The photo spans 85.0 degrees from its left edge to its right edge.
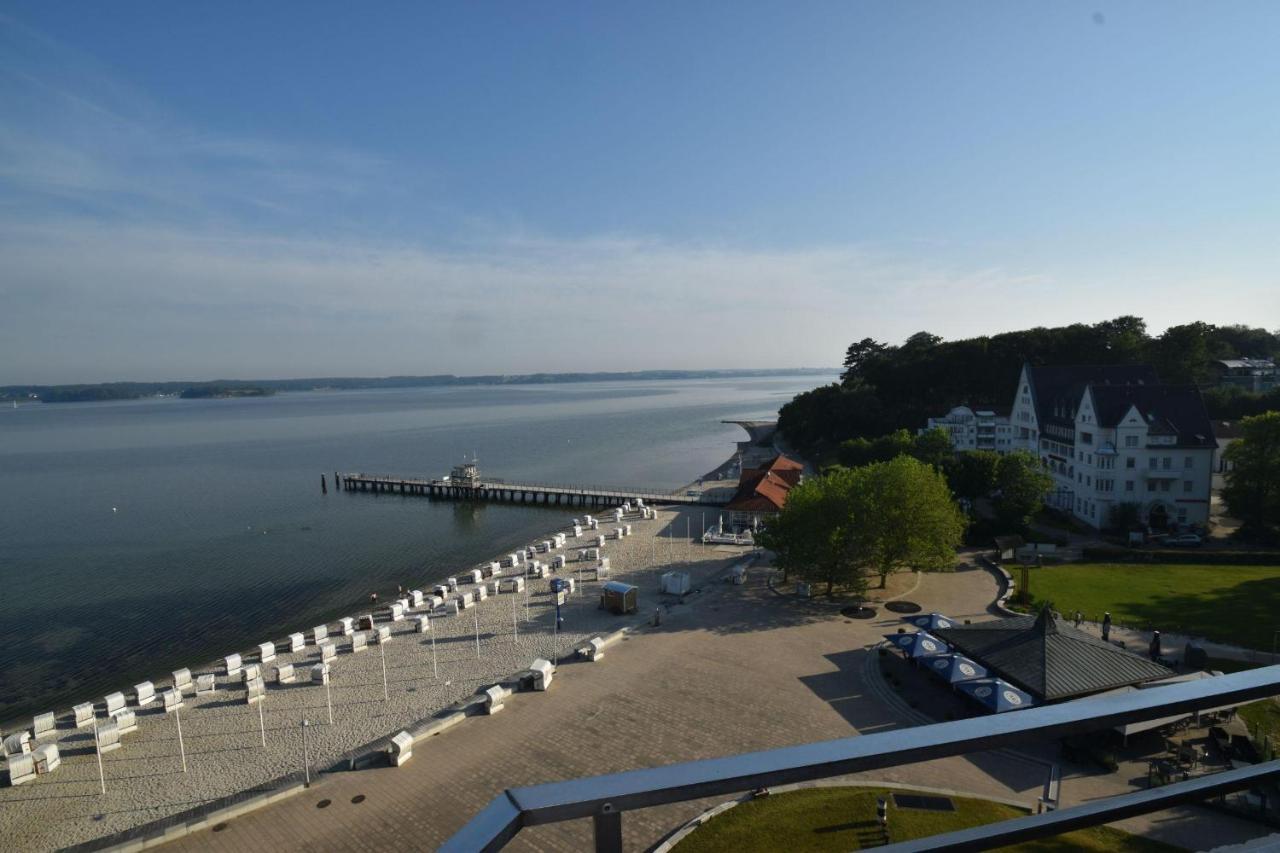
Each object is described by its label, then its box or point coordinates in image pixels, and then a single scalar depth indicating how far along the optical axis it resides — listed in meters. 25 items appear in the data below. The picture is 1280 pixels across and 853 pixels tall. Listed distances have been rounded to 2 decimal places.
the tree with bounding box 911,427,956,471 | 47.22
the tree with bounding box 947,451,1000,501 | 38.94
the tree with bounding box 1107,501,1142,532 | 38.56
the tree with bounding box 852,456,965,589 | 27.97
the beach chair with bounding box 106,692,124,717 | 21.41
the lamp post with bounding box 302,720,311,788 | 16.38
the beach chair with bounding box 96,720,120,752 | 19.45
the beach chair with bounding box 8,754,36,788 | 18.02
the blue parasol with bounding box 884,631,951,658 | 20.64
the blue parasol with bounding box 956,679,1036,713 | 17.42
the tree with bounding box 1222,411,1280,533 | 35.66
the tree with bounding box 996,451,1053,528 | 36.50
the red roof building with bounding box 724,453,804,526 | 42.81
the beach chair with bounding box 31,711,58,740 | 20.66
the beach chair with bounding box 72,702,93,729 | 21.05
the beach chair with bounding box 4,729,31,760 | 19.32
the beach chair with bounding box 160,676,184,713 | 21.56
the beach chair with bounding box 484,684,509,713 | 19.69
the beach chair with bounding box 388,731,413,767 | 17.02
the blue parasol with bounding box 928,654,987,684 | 19.11
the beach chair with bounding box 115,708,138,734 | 20.22
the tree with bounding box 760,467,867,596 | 27.80
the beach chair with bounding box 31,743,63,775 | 18.39
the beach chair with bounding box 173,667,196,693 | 22.88
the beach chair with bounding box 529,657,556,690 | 20.98
